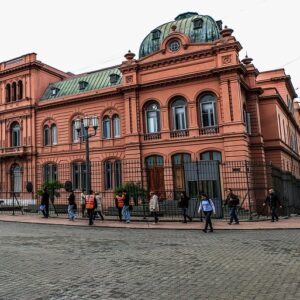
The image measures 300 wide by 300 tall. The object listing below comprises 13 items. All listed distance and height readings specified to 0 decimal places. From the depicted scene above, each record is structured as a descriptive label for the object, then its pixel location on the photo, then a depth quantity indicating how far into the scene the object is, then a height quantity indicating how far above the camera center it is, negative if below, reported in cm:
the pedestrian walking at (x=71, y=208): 2058 -45
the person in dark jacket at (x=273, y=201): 1941 -65
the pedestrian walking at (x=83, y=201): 2200 -9
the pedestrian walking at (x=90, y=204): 1878 -26
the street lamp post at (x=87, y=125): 1992 +451
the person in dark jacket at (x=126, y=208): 1944 -58
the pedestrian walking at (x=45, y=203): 2247 -10
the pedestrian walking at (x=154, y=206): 1880 -53
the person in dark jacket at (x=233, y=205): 1803 -70
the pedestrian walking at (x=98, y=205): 2047 -37
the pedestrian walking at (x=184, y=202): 1878 -41
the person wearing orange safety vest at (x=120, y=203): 1997 -29
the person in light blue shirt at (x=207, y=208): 1527 -65
